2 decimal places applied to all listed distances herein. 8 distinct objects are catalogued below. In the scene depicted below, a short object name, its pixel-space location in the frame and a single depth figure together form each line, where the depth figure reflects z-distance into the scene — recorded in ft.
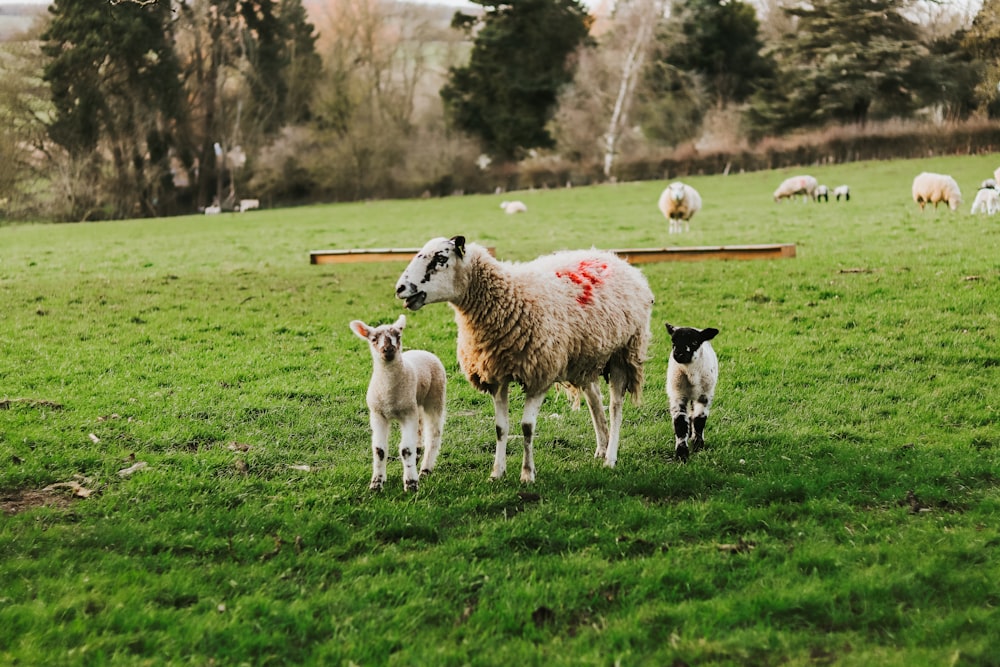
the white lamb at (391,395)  20.18
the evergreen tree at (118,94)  85.93
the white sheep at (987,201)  71.86
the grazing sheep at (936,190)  77.46
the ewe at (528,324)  21.49
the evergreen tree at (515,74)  196.13
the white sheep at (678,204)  77.87
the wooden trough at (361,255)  62.54
